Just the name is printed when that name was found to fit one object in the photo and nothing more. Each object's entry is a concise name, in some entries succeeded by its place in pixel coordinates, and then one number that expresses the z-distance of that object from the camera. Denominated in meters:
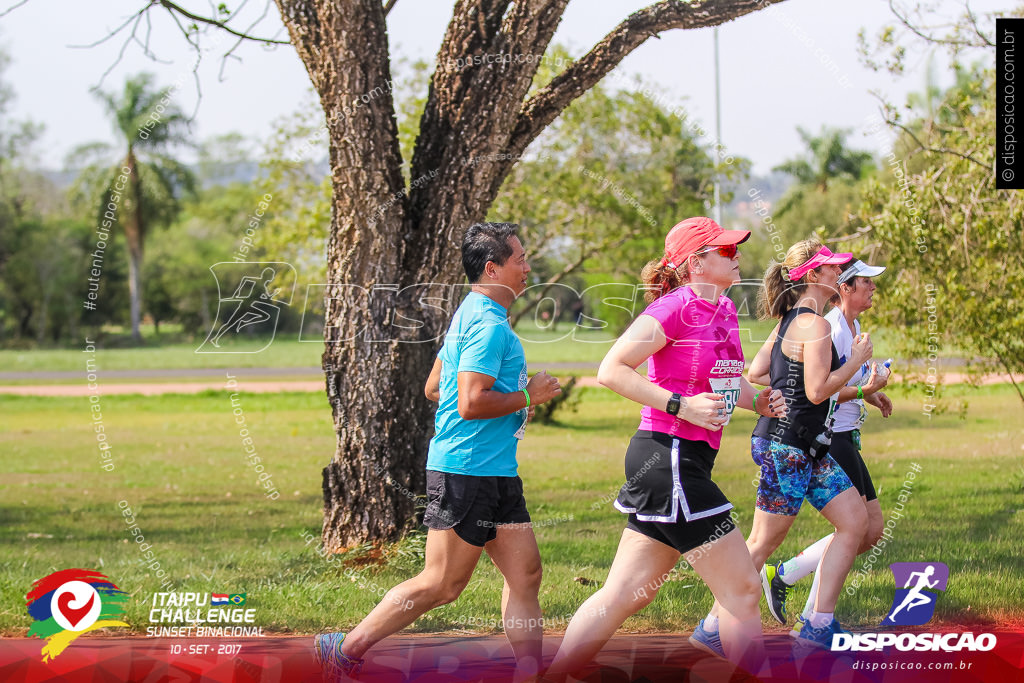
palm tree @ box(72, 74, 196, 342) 88.06
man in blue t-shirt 7.58
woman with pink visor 8.92
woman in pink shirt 7.17
